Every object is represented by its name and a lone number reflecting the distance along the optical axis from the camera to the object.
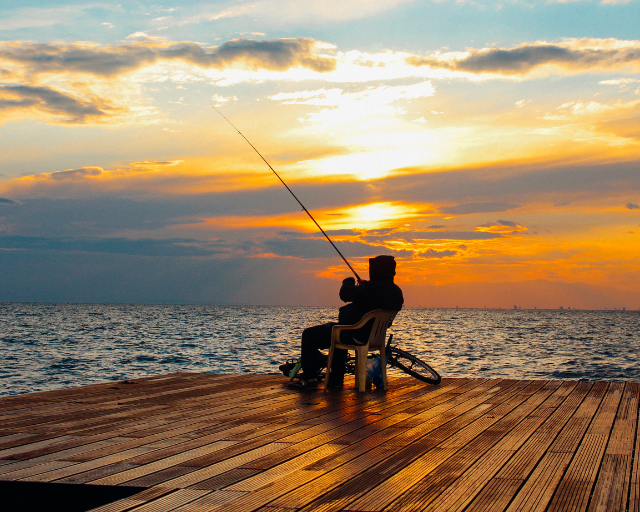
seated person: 5.71
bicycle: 6.22
